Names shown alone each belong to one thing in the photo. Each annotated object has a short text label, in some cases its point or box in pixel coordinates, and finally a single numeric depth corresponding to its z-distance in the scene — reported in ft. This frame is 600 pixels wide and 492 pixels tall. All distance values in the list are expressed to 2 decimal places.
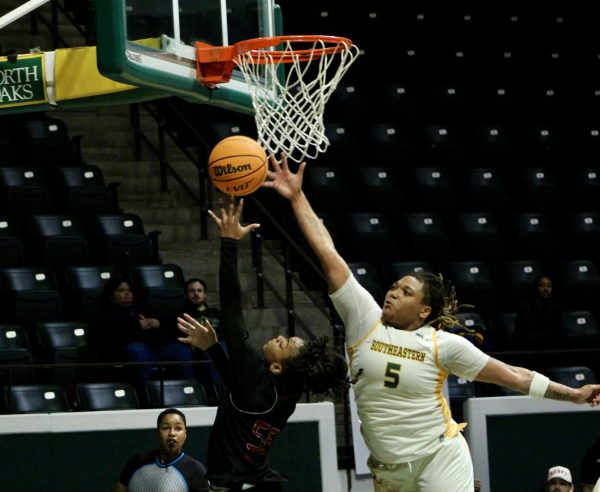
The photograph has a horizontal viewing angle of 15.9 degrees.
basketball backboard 39.15
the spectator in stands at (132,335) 59.23
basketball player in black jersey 33.10
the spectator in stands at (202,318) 61.55
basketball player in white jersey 34.48
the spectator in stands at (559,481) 56.16
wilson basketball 37.03
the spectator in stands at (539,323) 65.98
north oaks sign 42.48
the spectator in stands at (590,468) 55.70
